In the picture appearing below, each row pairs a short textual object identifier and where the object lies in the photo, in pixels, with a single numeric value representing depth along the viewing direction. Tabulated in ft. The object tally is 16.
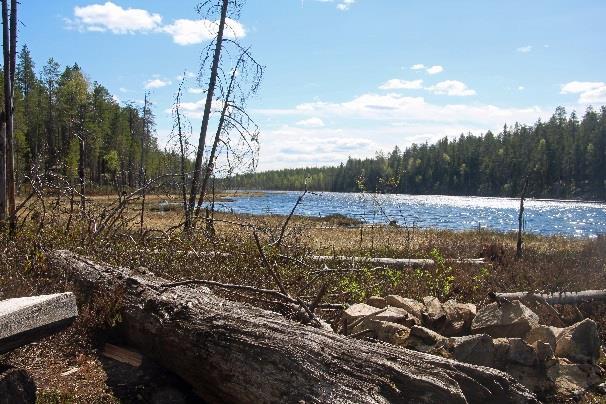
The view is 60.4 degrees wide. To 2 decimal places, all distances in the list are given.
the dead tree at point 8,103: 40.63
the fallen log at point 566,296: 27.94
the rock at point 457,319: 22.97
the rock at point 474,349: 19.03
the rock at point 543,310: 26.63
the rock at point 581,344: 21.76
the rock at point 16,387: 12.78
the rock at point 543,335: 21.89
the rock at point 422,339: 20.16
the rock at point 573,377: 19.52
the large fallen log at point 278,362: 11.05
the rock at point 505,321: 21.80
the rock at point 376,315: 21.42
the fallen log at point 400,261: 36.17
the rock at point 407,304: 24.11
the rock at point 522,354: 19.61
